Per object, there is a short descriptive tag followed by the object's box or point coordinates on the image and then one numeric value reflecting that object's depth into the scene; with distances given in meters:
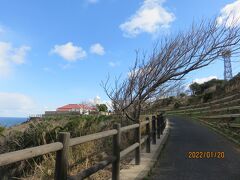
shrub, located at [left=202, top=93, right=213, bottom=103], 27.78
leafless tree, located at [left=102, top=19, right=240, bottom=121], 6.60
